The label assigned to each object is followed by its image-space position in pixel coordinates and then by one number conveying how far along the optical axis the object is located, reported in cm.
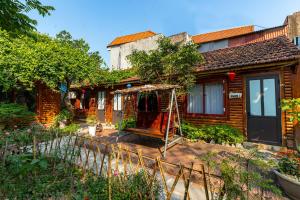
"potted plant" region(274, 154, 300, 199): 338
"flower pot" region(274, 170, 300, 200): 334
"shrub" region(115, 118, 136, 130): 1012
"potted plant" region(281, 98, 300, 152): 446
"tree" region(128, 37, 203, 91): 743
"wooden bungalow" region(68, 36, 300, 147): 636
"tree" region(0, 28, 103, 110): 909
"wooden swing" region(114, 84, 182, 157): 625
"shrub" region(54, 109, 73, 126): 1122
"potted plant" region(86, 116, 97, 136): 944
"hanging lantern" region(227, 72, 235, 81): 714
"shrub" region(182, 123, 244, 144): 702
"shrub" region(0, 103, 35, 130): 945
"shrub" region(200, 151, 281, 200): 214
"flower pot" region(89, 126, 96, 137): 943
